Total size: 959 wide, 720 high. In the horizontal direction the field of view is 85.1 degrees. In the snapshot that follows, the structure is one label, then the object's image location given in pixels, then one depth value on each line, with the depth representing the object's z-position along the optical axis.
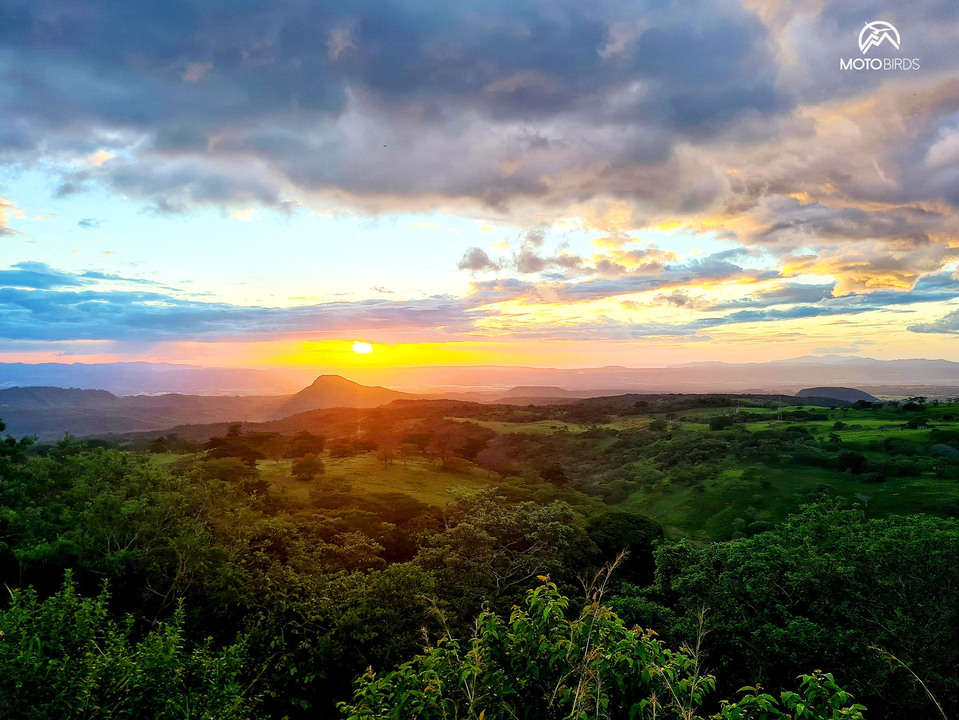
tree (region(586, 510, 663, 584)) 47.78
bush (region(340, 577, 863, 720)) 8.16
